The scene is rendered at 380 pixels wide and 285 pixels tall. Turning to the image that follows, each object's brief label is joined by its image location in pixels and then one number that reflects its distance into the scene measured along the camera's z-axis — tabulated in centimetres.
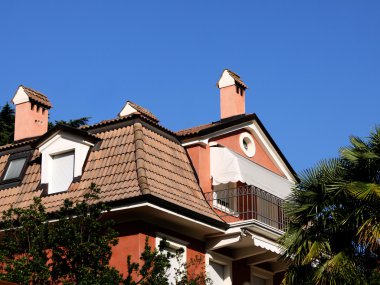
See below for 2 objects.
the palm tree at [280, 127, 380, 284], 2033
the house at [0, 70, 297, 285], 2361
